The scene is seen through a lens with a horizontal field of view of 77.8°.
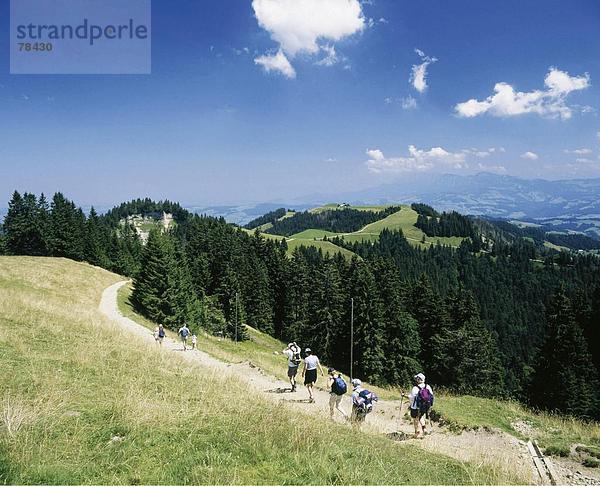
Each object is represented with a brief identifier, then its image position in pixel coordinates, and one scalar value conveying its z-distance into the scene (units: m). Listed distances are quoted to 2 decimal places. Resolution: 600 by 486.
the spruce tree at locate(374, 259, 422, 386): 46.78
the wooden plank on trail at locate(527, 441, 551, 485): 9.45
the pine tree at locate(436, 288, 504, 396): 45.75
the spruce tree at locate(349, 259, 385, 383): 45.66
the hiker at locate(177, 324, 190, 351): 29.94
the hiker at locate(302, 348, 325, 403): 17.39
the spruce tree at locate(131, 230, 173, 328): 44.78
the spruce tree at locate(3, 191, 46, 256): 74.62
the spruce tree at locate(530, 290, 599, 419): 38.06
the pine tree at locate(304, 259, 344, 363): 55.31
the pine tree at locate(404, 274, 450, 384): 51.00
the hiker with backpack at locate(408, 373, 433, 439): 13.83
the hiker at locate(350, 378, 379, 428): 13.14
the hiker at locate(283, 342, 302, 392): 18.73
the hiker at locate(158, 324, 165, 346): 29.65
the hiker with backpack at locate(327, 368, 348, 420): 14.03
